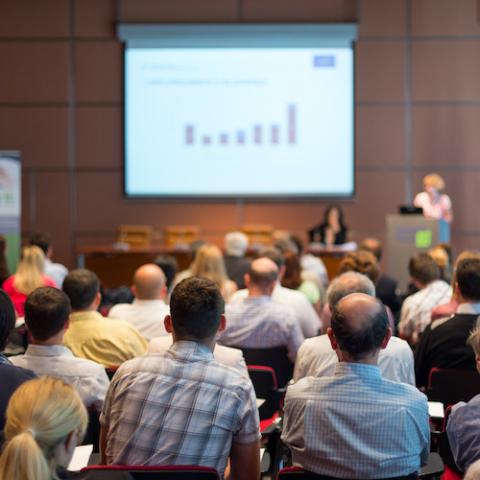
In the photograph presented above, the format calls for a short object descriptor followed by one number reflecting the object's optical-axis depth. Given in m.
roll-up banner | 10.39
